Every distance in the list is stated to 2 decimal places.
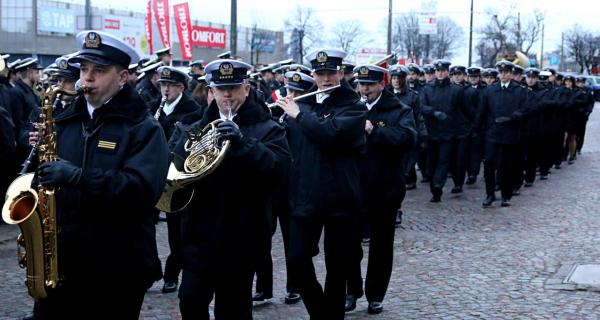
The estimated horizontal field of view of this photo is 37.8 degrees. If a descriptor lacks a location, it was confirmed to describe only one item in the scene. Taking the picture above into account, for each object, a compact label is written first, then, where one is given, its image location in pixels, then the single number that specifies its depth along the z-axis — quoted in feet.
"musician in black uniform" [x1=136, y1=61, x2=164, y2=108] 38.81
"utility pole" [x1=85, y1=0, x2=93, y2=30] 114.69
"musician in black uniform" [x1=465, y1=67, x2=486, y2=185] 48.88
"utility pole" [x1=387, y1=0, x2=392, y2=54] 121.23
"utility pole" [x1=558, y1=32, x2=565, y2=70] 318.45
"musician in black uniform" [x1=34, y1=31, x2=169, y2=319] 13.85
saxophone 13.12
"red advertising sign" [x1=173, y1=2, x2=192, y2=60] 86.28
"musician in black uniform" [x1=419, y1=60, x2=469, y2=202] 46.98
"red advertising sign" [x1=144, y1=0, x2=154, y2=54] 98.46
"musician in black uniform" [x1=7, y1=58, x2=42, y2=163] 37.32
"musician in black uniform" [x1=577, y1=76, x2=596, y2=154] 70.69
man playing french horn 16.61
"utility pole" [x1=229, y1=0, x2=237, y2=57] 74.38
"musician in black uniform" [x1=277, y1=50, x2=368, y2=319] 20.39
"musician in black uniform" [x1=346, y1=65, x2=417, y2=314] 23.98
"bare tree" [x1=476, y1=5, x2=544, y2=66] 218.38
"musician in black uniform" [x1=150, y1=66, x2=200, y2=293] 28.78
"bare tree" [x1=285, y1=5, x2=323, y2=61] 233.96
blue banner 183.01
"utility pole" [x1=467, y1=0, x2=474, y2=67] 163.75
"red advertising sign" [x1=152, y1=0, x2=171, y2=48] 89.35
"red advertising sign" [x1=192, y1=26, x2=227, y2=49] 165.99
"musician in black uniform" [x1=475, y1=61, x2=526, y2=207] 43.60
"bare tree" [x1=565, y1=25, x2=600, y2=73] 298.35
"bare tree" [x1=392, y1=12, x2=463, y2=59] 256.36
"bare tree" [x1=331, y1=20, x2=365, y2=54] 261.03
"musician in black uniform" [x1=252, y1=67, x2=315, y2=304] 23.63
